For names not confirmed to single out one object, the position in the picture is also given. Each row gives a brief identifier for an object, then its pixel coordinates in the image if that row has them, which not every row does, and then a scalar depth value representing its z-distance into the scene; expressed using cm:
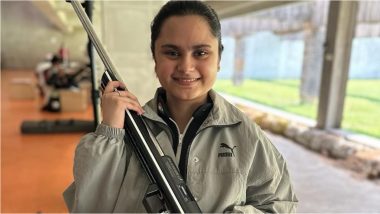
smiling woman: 64
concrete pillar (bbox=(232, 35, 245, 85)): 568
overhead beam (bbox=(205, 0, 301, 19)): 338
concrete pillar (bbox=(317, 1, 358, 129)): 300
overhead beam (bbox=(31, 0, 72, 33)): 346
